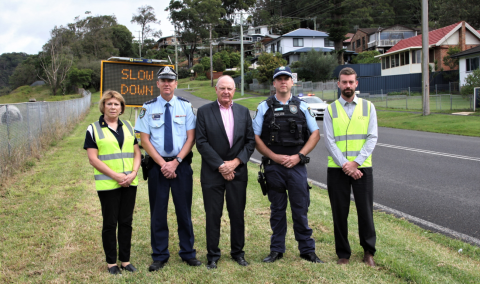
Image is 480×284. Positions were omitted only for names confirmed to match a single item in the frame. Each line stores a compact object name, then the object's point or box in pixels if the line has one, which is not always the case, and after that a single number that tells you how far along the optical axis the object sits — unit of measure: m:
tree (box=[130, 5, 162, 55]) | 95.38
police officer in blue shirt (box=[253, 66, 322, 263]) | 4.38
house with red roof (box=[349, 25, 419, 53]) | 67.62
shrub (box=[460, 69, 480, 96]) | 24.97
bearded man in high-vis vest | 4.26
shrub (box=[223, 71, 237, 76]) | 65.79
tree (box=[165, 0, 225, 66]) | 87.25
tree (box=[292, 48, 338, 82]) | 49.22
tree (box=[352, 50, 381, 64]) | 57.81
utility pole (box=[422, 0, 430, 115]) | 20.64
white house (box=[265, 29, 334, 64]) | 63.44
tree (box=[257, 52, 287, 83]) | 46.56
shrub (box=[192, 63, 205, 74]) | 72.62
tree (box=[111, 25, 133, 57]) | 89.31
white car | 21.94
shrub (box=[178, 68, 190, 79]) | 77.99
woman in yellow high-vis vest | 4.08
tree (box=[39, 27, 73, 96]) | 57.19
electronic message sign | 12.16
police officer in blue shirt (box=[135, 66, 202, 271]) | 4.32
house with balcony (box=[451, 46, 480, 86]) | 35.19
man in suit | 4.32
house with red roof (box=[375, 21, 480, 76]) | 44.72
